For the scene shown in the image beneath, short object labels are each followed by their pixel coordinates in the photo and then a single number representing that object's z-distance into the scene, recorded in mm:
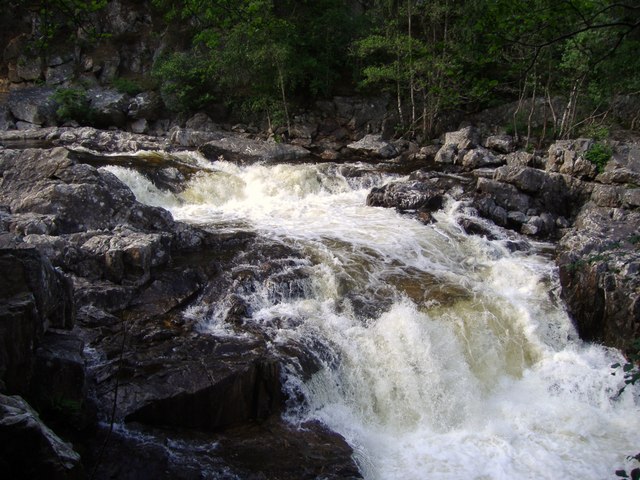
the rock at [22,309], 4102
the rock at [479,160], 15539
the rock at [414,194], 12508
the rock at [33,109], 19312
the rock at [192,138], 17266
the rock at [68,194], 8875
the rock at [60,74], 22284
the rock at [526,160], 14031
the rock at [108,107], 20234
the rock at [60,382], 4570
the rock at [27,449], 3205
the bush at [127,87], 21609
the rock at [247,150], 16016
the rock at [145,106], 20856
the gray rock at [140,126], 20641
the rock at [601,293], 7633
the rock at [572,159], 12789
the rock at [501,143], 16422
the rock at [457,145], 16516
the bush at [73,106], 19469
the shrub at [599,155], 12633
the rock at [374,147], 17688
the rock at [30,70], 22438
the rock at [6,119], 19078
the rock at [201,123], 20562
